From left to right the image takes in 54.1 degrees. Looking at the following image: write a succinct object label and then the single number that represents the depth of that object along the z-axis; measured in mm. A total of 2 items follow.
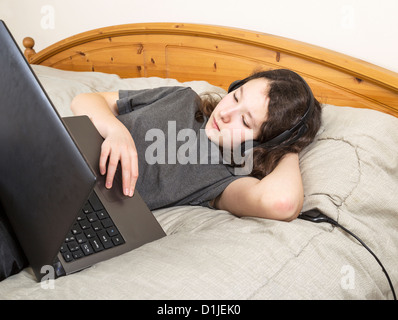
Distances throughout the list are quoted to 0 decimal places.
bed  540
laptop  439
